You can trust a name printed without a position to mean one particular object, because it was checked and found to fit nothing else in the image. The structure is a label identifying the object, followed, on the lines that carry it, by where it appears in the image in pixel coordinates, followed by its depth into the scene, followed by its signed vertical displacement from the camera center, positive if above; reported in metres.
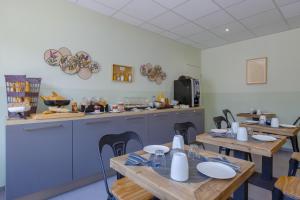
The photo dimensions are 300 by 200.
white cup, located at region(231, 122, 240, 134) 1.88 -0.31
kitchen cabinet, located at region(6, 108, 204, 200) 1.66 -0.57
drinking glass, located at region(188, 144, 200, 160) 1.26 -0.40
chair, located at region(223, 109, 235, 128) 4.02 -0.42
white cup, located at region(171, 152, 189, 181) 0.91 -0.37
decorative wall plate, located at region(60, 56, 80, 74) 2.38 +0.45
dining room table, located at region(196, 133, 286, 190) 1.49 -0.43
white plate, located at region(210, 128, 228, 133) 2.02 -0.37
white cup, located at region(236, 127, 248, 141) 1.69 -0.35
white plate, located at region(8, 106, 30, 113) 1.75 -0.12
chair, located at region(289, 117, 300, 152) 2.41 -0.62
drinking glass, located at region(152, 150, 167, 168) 1.11 -0.41
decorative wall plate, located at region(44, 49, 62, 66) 2.25 +0.53
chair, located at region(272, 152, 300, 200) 1.20 -0.64
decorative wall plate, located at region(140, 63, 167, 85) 3.40 +0.52
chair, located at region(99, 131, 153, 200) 1.21 -0.66
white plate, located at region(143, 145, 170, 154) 1.36 -0.40
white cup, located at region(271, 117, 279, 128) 2.33 -0.31
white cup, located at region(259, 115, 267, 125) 2.51 -0.30
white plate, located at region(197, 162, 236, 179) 0.98 -0.43
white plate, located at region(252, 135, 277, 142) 1.70 -0.39
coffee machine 3.67 +0.14
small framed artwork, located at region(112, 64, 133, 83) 2.96 +0.43
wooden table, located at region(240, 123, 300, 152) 2.09 -0.38
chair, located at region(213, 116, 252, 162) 2.61 -0.33
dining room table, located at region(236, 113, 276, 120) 3.36 -0.32
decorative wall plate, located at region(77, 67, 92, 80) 2.55 +0.36
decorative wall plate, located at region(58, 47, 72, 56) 2.36 +0.63
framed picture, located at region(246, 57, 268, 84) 3.70 +0.62
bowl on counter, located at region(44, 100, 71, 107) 2.04 -0.07
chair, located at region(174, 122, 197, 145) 2.04 -0.35
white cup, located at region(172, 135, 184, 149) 1.37 -0.35
